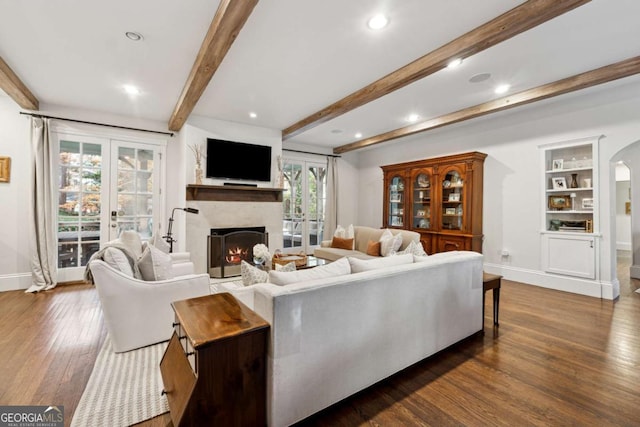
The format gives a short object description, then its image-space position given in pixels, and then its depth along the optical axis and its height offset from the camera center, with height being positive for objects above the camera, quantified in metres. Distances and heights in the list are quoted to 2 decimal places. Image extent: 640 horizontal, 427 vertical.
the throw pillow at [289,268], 2.15 -0.41
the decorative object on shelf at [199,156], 4.62 +0.95
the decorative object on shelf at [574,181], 4.15 +0.48
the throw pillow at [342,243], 5.18 -0.54
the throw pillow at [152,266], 2.59 -0.48
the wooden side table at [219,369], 1.28 -0.76
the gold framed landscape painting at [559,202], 4.27 +0.17
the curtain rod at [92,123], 4.04 +1.41
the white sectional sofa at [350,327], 1.48 -0.72
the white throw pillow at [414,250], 2.96 -0.38
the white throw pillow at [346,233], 5.34 -0.37
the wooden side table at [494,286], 2.77 -0.72
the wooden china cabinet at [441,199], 4.93 +0.27
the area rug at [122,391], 1.63 -1.16
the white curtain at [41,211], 4.01 +0.04
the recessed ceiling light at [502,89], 3.61 +1.62
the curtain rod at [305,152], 6.47 +1.46
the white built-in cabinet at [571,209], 3.91 +0.07
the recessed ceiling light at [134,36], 2.49 +1.58
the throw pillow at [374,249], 4.64 -0.58
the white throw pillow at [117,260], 2.35 -0.39
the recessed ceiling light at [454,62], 2.66 +1.44
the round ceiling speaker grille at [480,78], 3.30 +1.61
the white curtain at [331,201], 7.06 +0.31
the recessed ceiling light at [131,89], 3.58 +1.60
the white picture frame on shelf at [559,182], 4.25 +0.47
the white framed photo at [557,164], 4.28 +0.74
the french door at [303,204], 6.58 +0.23
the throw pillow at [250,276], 2.14 -0.47
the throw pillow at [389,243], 4.41 -0.47
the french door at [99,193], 4.36 +0.33
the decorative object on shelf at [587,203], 4.00 +0.15
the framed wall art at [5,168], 3.98 +0.64
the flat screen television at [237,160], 4.80 +0.94
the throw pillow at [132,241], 2.94 -0.29
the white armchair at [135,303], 2.31 -0.76
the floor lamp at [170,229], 4.36 -0.26
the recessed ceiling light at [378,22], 2.26 +1.56
